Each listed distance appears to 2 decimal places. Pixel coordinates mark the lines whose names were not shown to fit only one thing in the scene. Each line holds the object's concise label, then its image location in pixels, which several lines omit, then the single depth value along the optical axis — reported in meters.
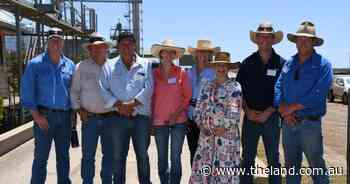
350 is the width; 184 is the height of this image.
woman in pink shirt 5.70
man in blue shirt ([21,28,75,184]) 5.51
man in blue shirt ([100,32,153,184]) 5.59
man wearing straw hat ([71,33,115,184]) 5.66
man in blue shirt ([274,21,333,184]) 5.11
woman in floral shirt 5.25
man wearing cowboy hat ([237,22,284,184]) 5.59
